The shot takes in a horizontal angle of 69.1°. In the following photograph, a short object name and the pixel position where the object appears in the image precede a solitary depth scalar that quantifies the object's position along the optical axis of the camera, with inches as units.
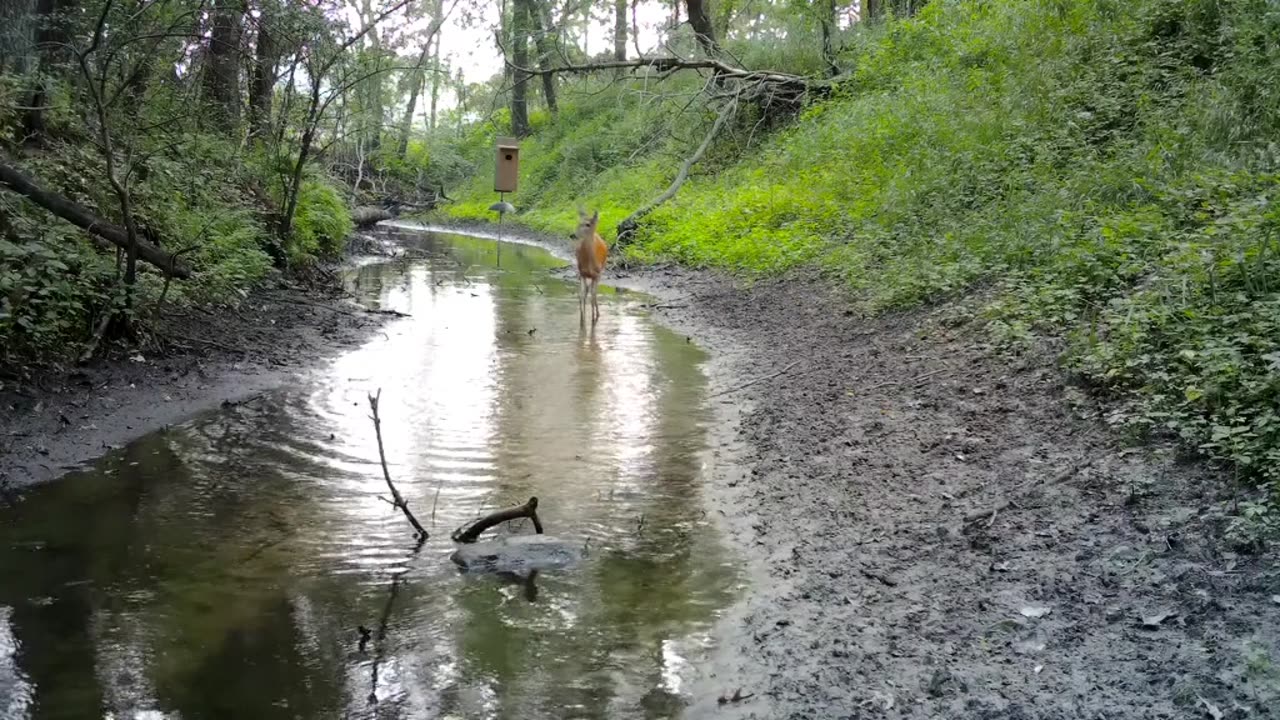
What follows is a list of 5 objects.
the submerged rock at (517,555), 190.4
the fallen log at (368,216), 954.7
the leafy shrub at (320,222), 561.0
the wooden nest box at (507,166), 761.6
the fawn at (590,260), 484.7
